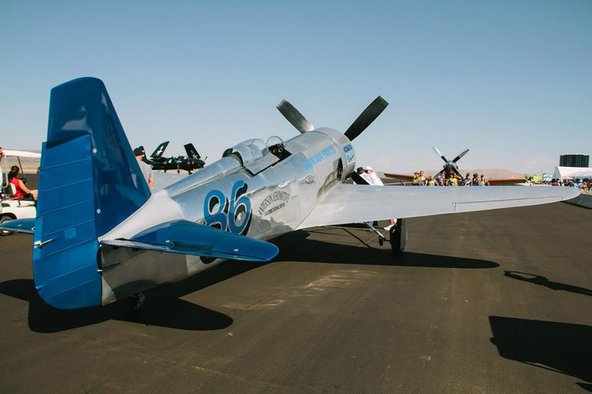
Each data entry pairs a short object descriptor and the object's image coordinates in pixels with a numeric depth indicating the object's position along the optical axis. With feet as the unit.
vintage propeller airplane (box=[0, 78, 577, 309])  12.87
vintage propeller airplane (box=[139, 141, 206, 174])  113.64
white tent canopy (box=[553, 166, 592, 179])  235.15
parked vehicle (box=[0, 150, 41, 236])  39.11
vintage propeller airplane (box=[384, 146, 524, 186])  119.71
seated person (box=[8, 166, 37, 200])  40.81
